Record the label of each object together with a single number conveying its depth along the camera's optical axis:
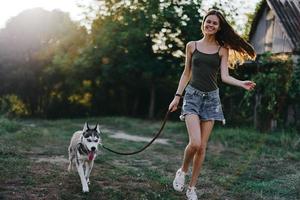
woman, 5.82
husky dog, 6.67
